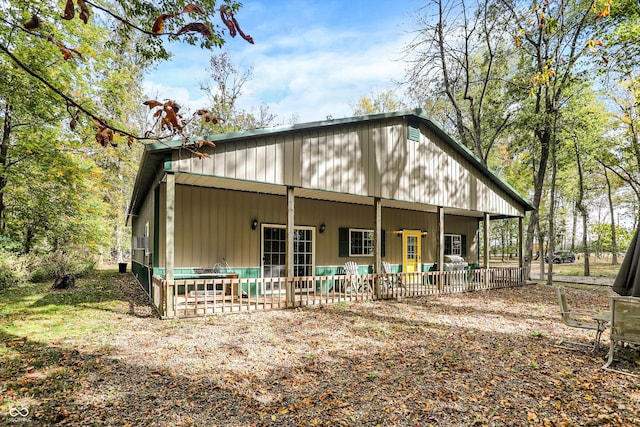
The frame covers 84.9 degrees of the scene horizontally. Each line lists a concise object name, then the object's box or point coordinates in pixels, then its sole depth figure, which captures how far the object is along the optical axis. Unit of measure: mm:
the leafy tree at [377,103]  27625
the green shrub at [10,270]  10195
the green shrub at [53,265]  11930
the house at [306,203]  7312
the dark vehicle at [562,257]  32500
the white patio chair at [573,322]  4980
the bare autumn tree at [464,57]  16172
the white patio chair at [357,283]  9188
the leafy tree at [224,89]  24438
